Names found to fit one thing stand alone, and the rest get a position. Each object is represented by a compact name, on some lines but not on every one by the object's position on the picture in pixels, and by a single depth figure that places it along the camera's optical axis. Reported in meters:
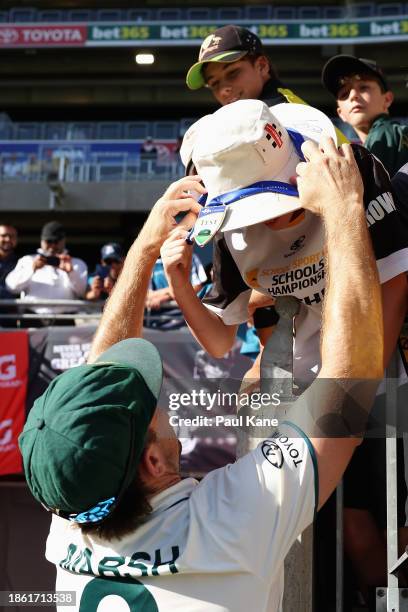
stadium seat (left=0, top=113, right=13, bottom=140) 21.44
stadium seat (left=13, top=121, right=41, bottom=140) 21.44
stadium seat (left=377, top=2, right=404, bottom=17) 22.69
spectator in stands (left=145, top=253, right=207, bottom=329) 6.95
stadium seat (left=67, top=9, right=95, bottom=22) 23.73
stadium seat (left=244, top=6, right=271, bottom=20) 22.95
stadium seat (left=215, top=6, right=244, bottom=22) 22.91
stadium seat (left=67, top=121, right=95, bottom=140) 21.27
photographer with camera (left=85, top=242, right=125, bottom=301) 8.24
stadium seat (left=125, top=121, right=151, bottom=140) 21.59
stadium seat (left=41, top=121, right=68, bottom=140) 21.34
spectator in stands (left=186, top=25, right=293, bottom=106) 3.11
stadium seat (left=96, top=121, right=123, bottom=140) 21.84
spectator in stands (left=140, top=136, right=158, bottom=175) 19.34
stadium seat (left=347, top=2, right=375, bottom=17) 22.69
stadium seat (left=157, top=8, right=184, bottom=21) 23.28
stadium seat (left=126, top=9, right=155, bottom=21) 23.66
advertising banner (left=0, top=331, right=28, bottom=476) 6.95
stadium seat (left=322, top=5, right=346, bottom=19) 22.97
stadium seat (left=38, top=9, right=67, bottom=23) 23.69
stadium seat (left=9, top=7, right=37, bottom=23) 23.75
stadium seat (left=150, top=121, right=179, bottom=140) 21.17
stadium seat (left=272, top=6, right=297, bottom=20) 23.12
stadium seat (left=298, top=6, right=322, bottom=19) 23.08
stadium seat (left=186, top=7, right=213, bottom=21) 22.98
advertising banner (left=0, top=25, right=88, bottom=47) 22.95
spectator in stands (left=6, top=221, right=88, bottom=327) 8.16
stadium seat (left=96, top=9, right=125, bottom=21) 23.84
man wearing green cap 1.51
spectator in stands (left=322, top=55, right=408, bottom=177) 3.22
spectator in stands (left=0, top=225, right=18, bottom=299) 8.58
